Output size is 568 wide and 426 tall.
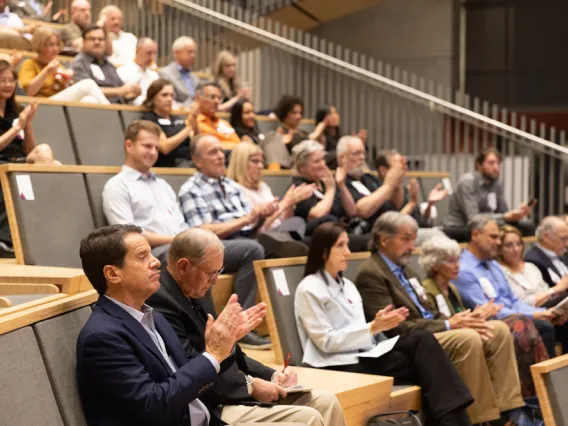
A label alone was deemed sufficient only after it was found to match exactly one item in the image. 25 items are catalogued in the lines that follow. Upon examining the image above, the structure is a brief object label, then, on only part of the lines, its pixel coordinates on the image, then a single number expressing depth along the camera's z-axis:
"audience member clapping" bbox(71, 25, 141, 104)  9.53
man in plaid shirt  6.84
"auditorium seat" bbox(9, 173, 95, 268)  5.90
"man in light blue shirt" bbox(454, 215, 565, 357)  7.52
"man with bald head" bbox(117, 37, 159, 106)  10.38
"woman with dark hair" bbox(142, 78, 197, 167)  8.34
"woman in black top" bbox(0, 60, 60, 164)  6.72
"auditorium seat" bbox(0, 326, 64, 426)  2.95
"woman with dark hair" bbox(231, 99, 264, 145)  9.81
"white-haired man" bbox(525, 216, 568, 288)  8.68
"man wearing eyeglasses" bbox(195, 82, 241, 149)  9.15
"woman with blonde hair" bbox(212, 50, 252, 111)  11.13
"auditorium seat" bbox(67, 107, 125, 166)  7.78
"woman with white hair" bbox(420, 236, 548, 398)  6.88
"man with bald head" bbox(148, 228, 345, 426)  4.27
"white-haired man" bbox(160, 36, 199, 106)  10.55
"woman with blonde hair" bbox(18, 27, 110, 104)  8.63
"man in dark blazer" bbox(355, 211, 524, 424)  6.21
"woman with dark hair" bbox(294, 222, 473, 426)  5.73
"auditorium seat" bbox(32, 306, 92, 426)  3.30
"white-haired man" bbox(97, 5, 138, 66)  11.44
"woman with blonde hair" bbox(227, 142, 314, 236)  7.31
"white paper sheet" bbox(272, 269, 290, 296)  5.92
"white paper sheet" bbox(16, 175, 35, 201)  5.91
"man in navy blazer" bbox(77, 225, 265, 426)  3.43
